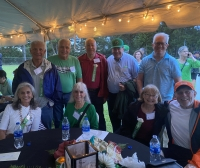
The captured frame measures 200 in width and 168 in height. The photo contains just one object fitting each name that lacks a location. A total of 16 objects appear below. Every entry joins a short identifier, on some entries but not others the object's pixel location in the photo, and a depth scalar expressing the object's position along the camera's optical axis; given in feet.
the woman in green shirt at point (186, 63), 12.85
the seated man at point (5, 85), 12.54
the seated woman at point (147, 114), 6.30
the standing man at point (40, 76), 8.06
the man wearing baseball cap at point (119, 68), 9.50
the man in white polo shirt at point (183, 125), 5.48
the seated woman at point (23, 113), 6.57
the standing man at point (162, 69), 8.12
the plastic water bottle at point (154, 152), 4.17
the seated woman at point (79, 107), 6.95
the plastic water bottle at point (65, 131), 5.46
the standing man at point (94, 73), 10.05
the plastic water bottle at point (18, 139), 4.96
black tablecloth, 4.13
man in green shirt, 9.33
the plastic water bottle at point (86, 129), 5.66
